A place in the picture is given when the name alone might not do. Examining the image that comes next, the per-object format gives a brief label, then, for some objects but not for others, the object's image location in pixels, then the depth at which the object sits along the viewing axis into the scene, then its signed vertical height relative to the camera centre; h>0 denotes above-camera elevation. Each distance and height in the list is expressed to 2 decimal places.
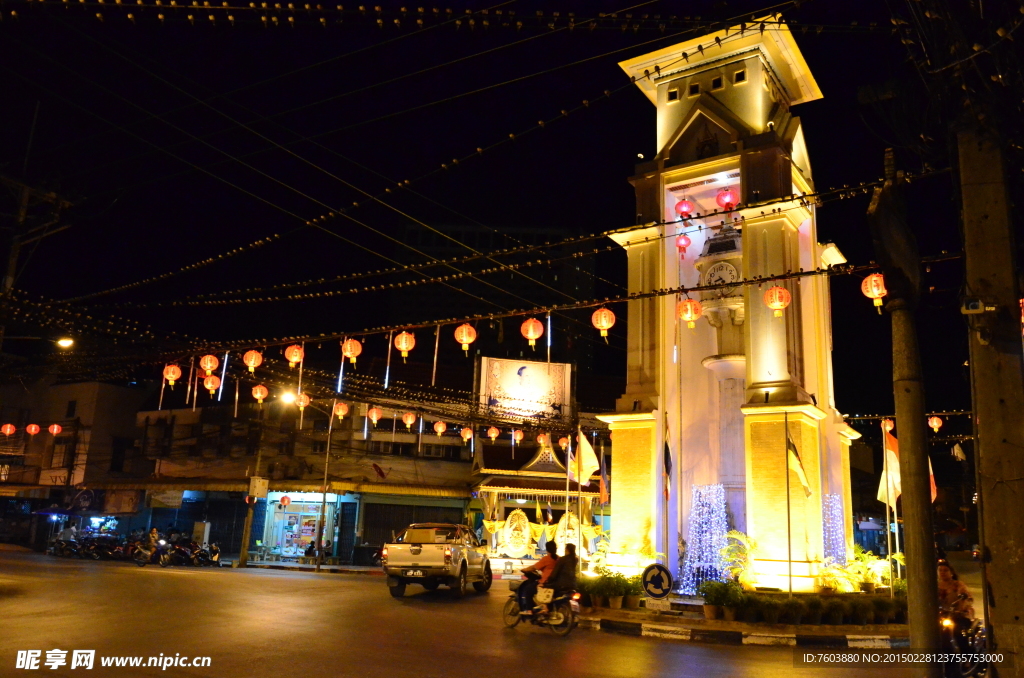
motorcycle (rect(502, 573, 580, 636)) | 13.04 -1.83
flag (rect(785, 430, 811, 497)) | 17.25 +1.26
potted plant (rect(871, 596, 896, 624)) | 14.42 -1.64
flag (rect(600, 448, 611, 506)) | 20.83 +0.55
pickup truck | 18.00 -1.33
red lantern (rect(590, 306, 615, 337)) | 18.31 +4.65
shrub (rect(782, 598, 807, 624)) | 13.80 -1.66
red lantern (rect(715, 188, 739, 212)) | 20.83 +8.80
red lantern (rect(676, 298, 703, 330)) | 19.05 +5.18
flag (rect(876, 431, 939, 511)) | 18.36 +1.28
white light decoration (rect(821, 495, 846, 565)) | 18.83 -0.21
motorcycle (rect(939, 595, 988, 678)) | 9.43 -1.46
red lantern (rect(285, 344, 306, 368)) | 21.84 +4.15
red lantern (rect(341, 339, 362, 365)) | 20.20 +4.05
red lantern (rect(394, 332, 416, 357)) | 19.66 +4.23
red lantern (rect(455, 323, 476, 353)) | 19.27 +4.36
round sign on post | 14.62 -1.34
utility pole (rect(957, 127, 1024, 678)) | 6.87 +1.42
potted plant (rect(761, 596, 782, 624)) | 13.72 -1.66
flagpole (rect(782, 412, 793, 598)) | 16.52 -0.12
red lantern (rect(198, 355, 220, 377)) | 21.36 +3.71
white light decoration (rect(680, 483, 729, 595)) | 19.31 -0.60
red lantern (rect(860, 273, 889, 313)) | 15.53 +4.86
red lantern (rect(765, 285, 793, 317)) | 17.21 +5.01
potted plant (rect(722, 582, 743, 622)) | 13.97 -1.62
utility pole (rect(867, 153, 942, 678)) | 6.32 +1.07
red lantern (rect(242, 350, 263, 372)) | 20.14 +3.64
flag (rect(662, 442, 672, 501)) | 18.61 +1.04
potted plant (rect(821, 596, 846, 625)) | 14.05 -1.69
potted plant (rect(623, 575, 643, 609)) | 15.36 -1.66
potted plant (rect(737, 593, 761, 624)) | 13.91 -1.68
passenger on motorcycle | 13.17 -1.18
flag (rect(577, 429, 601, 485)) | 20.83 +1.35
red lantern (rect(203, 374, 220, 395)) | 24.78 +3.69
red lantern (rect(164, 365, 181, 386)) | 22.02 +3.50
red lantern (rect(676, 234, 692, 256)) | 20.38 +7.34
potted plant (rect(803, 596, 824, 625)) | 13.93 -1.66
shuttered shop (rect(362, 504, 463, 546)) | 36.34 -0.74
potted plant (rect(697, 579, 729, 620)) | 14.13 -1.54
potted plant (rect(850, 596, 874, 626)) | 14.23 -1.69
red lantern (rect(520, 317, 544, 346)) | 19.75 +4.74
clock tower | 18.00 +4.70
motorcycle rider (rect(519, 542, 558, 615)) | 13.39 -1.28
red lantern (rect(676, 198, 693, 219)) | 20.66 +8.55
